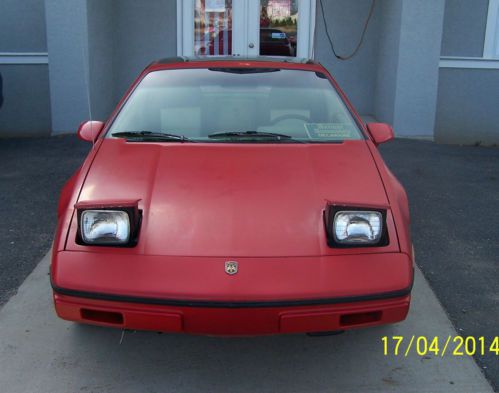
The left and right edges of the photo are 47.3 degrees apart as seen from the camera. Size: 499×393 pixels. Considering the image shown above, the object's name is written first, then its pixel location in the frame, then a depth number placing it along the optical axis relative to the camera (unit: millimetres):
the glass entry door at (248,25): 9805
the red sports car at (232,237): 2600
